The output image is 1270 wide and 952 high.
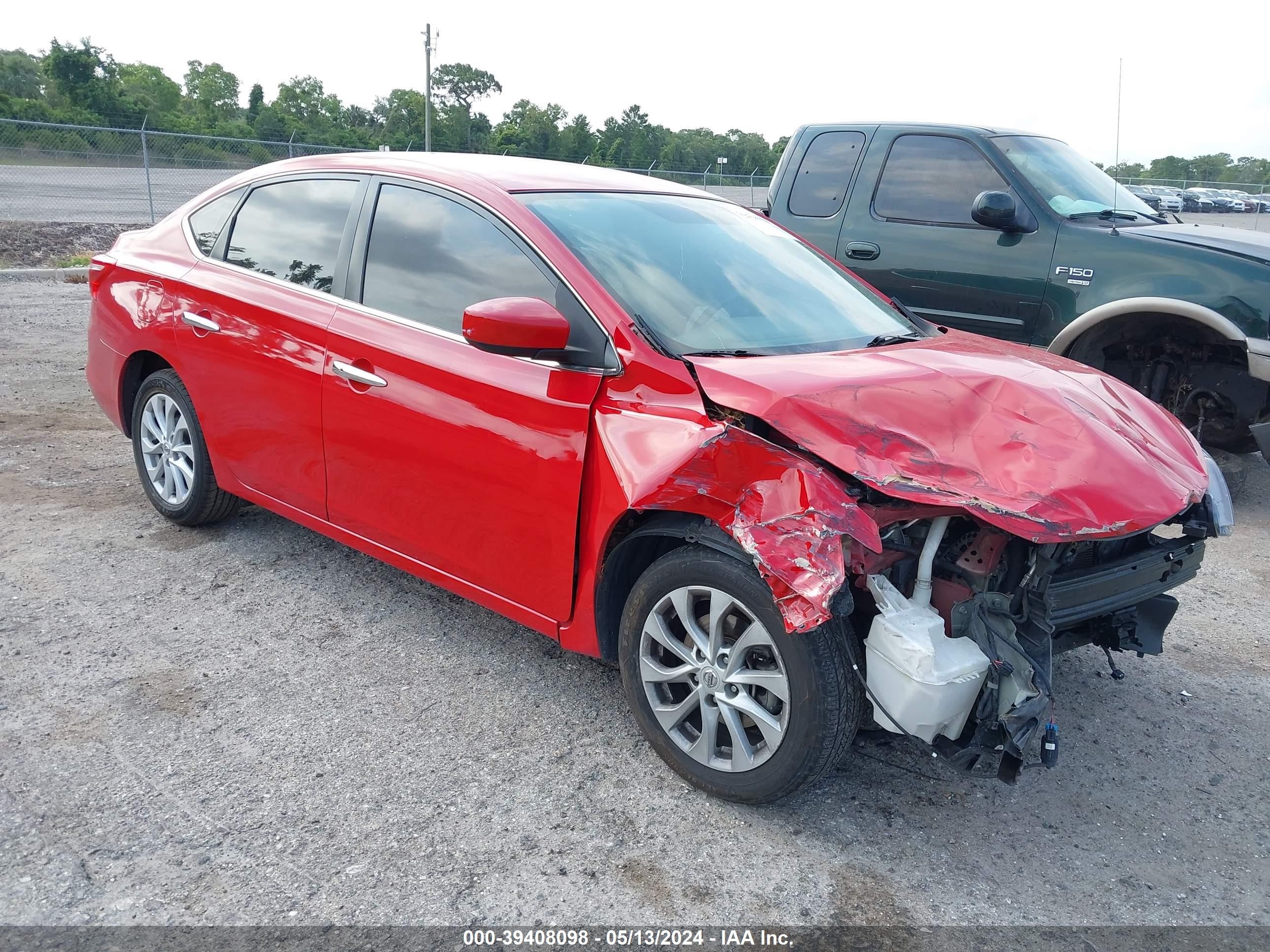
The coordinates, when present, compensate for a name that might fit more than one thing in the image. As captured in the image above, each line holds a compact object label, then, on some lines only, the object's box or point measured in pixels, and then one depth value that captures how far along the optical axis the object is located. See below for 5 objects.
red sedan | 2.61
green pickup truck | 5.45
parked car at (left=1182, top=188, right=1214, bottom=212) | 33.53
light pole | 38.78
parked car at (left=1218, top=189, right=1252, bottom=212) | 36.41
